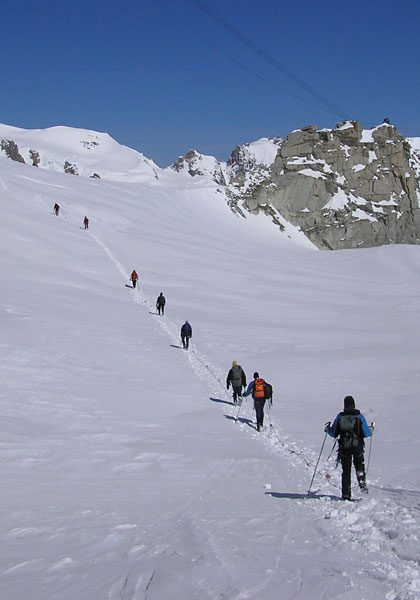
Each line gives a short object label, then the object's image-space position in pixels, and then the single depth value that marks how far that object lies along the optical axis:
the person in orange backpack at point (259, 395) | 13.10
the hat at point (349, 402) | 8.00
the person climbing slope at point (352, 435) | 7.96
